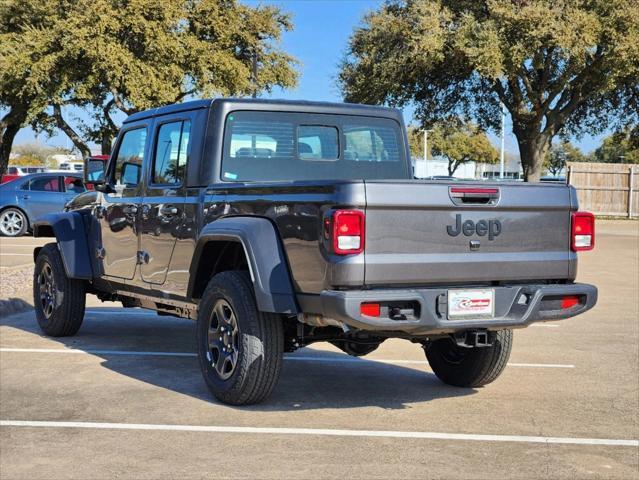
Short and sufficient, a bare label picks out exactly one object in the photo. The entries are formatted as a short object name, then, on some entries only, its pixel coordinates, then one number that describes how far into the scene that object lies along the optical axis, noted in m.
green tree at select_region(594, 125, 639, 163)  36.72
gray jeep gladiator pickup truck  5.48
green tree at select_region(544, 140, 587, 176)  104.22
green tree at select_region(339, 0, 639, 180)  29.42
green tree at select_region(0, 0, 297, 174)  31.88
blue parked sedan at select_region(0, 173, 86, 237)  21.78
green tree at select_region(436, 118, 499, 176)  88.69
